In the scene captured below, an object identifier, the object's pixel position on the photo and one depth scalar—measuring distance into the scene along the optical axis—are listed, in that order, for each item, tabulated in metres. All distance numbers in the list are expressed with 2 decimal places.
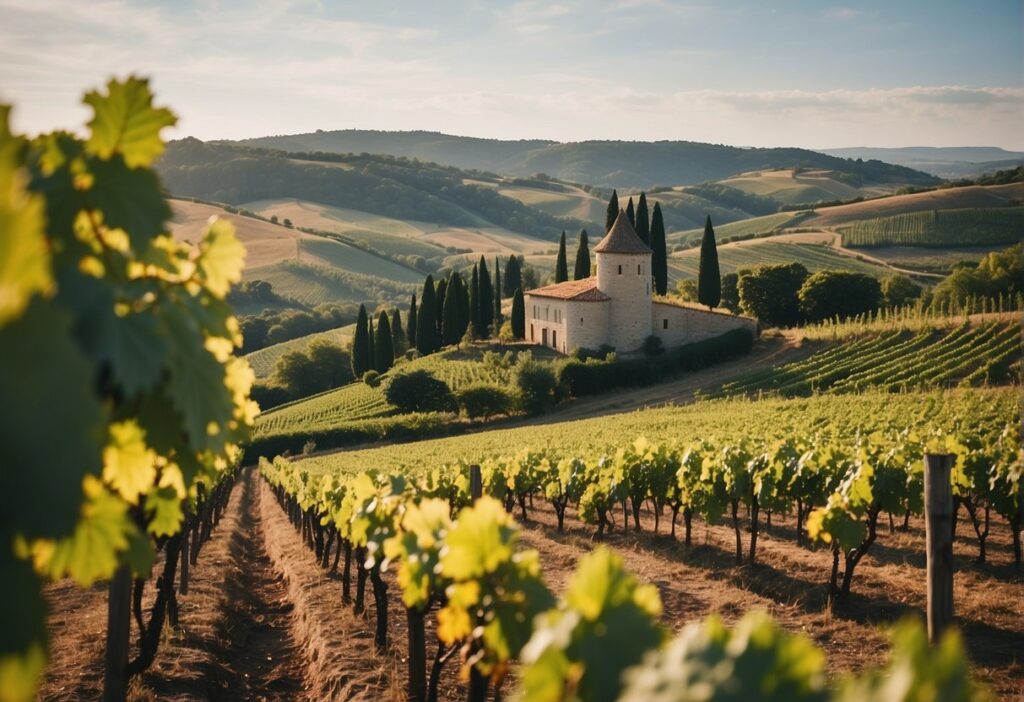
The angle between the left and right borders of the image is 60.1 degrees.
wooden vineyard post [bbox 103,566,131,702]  4.52
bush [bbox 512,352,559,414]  47.66
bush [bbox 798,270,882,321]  57.66
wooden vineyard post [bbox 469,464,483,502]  8.34
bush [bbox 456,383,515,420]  47.97
